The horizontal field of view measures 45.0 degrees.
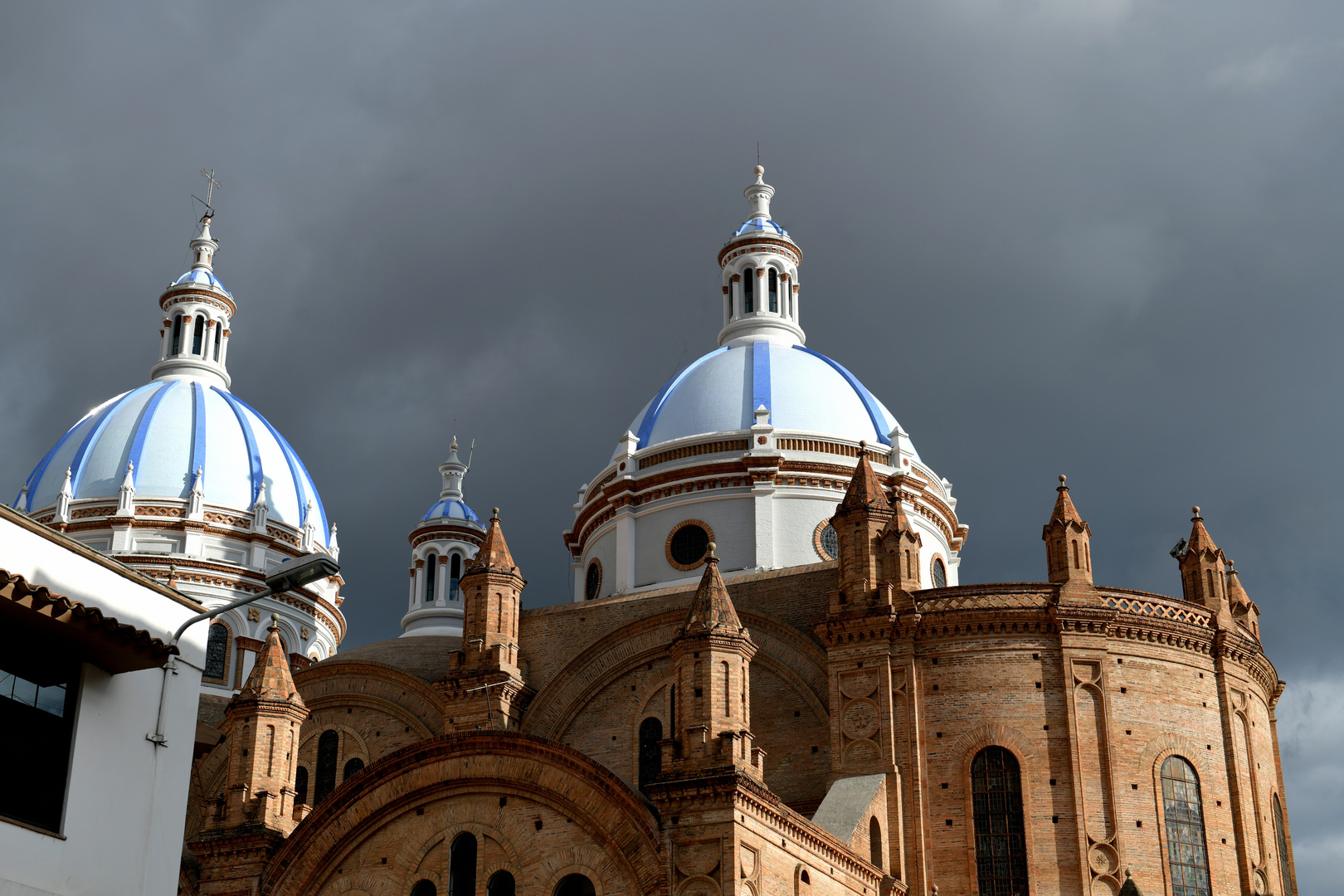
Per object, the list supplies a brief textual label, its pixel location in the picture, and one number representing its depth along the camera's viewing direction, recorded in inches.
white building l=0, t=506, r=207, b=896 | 795.4
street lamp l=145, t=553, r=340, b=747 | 791.7
